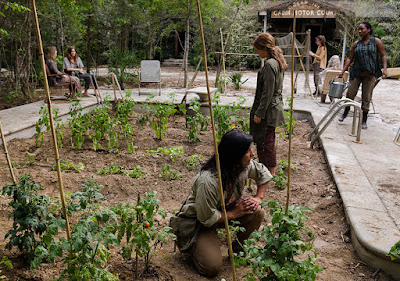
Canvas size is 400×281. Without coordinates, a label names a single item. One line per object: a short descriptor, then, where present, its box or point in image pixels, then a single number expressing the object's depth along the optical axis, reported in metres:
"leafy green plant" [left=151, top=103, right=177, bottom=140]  5.36
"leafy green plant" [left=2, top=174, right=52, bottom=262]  2.09
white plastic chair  9.80
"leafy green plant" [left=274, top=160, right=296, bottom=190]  4.01
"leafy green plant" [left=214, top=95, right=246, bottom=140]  4.83
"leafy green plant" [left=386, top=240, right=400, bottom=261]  2.23
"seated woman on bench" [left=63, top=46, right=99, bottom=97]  8.34
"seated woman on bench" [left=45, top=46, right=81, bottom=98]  7.73
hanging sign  18.52
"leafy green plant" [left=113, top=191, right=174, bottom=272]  2.15
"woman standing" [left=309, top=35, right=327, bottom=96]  9.43
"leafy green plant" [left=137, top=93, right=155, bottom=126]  5.46
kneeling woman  2.42
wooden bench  7.63
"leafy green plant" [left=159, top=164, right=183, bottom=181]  4.18
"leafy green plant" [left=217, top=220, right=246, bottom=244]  2.40
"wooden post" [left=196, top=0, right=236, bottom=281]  1.79
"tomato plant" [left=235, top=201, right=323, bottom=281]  1.86
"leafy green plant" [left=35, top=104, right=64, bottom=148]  4.66
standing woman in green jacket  3.71
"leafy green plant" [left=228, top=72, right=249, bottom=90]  11.20
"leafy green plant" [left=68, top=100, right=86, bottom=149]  4.94
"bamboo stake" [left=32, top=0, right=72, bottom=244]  1.62
